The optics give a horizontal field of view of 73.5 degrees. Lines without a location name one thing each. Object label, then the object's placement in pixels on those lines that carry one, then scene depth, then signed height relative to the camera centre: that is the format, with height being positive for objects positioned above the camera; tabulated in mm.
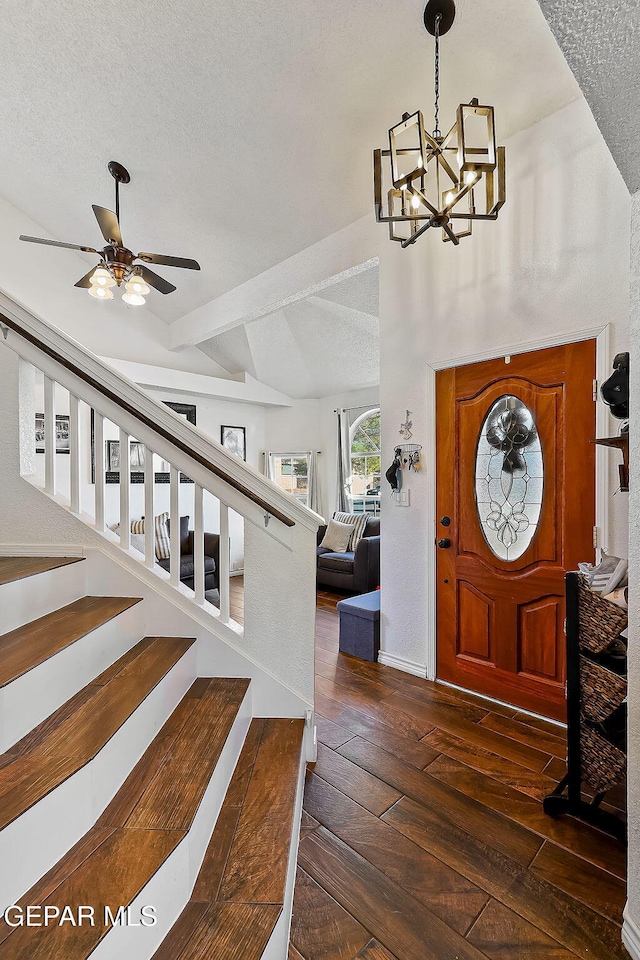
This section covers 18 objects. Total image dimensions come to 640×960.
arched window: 6293 +164
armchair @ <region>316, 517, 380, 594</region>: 4977 -1112
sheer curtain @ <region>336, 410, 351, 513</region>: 6422 +163
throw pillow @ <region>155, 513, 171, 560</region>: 4492 -686
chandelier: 1718 +1290
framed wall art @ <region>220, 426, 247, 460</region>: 6395 +533
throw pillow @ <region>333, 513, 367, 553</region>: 5543 -640
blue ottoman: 3139 -1152
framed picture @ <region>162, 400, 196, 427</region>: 5818 +898
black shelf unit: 1548 -879
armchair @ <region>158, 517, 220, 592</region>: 4480 -919
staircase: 916 -907
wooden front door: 2260 -233
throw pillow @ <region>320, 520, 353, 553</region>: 5605 -840
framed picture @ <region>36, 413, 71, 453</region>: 4641 +442
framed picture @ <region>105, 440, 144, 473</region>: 5227 +226
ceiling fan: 2977 +1588
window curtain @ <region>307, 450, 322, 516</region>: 6750 -174
